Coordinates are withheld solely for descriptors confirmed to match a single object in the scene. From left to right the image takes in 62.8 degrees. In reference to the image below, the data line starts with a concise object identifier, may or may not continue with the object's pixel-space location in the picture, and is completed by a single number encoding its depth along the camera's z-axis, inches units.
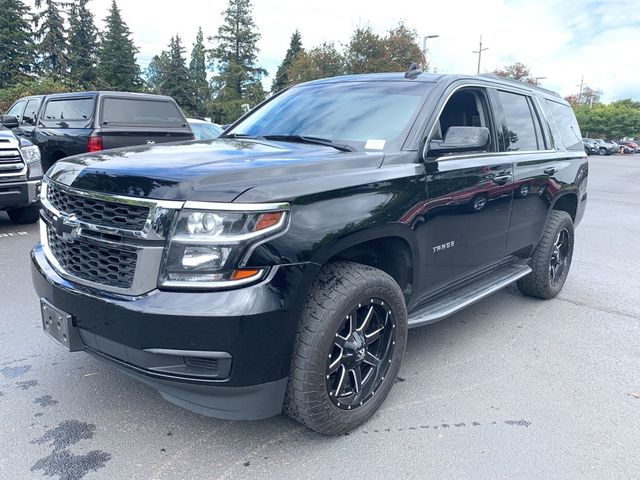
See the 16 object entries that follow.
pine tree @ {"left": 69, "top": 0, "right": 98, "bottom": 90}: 1975.9
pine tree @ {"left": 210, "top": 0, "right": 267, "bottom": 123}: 2079.2
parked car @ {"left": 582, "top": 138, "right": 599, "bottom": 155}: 2112.5
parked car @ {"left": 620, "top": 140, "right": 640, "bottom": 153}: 2433.6
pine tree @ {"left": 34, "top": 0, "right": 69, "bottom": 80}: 1875.0
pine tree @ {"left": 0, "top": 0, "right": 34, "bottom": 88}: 1729.8
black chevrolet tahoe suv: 85.7
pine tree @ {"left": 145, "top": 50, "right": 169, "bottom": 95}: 2795.3
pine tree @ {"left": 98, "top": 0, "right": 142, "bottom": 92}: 2145.7
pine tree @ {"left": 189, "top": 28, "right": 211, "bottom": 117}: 2245.0
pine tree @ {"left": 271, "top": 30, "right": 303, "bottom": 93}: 2412.8
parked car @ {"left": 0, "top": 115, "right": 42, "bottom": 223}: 262.8
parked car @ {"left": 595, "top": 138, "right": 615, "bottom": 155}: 2207.9
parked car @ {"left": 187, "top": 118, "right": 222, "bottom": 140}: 509.7
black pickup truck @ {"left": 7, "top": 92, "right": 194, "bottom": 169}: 335.9
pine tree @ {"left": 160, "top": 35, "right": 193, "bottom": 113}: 2356.1
